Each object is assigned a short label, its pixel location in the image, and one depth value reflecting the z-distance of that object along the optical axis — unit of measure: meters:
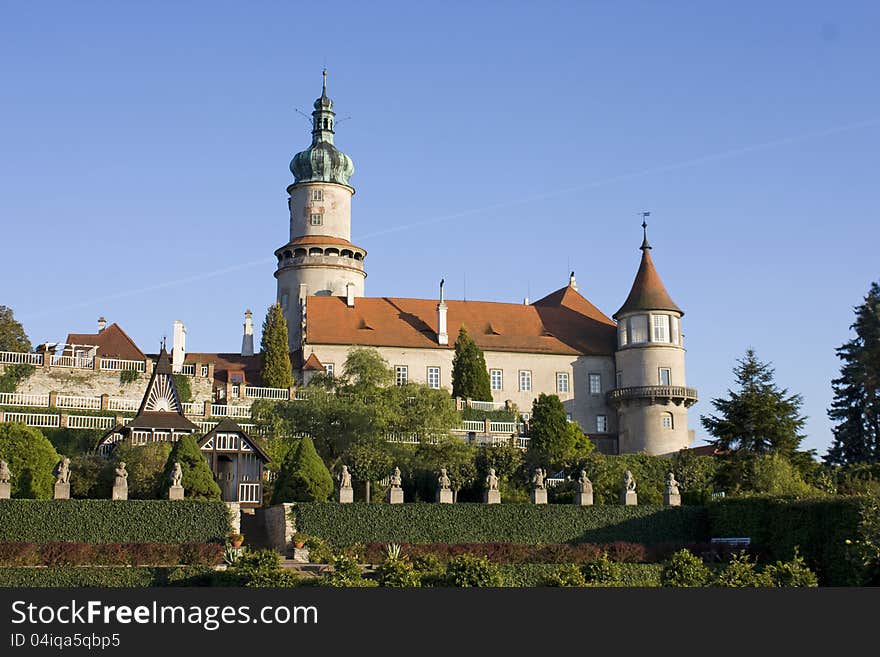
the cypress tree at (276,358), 64.31
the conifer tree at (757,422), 51.69
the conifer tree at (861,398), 62.41
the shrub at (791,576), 27.59
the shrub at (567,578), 26.38
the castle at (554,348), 69.00
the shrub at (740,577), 26.06
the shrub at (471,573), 26.83
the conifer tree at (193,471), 40.38
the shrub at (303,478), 40.88
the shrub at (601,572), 28.92
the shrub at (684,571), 28.41
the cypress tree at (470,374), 66.25
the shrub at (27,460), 40.97
